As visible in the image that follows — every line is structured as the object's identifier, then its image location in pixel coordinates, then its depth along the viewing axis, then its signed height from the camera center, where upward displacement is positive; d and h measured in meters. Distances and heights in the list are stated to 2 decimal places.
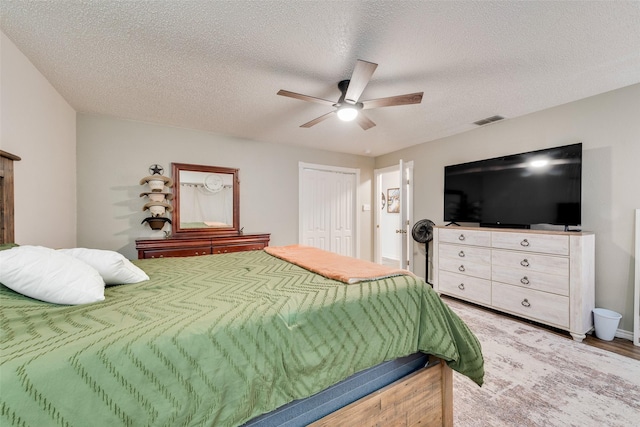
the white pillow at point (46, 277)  1.01 -0.27
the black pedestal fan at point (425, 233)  4.04 -0.36
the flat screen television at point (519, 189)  2.63 +0.25
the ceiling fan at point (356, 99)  1.78 +0.91
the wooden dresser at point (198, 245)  2.99 -0.44
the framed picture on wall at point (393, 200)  6.33 +0.26
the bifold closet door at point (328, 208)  4.58 +0.05
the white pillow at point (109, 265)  1.33 -0.29
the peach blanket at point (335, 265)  1.49 -0.39
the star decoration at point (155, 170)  3.37 +0.54
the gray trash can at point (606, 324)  2.37 -1.06
